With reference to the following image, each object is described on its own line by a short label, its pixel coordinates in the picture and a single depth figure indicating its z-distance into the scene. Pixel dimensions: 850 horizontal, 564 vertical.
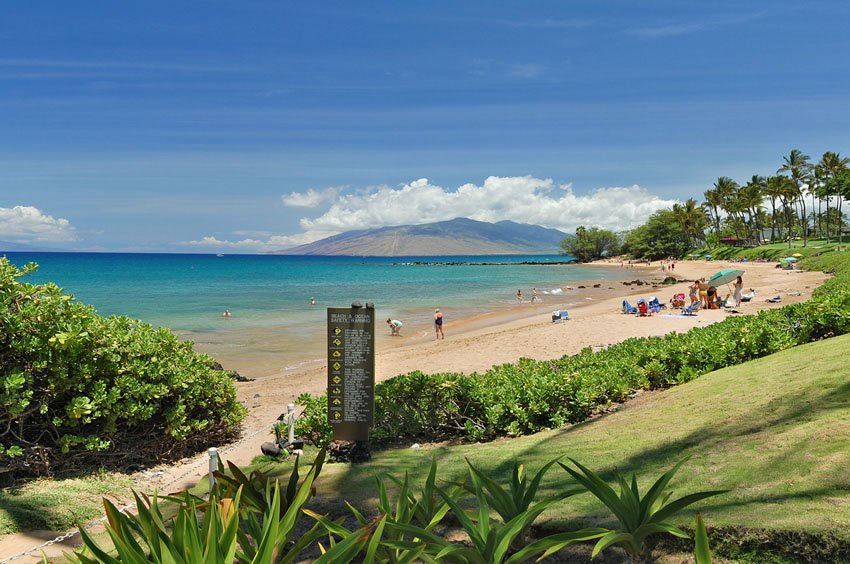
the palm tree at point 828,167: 68.14
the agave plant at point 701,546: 2.40
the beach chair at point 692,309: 21.53
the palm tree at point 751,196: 80.69
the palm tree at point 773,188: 74.64
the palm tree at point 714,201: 91.12
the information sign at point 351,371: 6.53
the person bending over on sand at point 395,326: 24.90
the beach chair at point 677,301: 24.83
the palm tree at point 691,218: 97.86
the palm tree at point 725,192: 90.06
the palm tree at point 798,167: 73.12
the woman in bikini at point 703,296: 23.12
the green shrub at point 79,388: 5.84
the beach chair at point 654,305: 24.16
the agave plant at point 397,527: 2.57
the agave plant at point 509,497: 3.30
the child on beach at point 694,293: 24.19
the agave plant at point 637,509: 2.86
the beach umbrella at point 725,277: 22.14
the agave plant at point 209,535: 2.46
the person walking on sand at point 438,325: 22.29
